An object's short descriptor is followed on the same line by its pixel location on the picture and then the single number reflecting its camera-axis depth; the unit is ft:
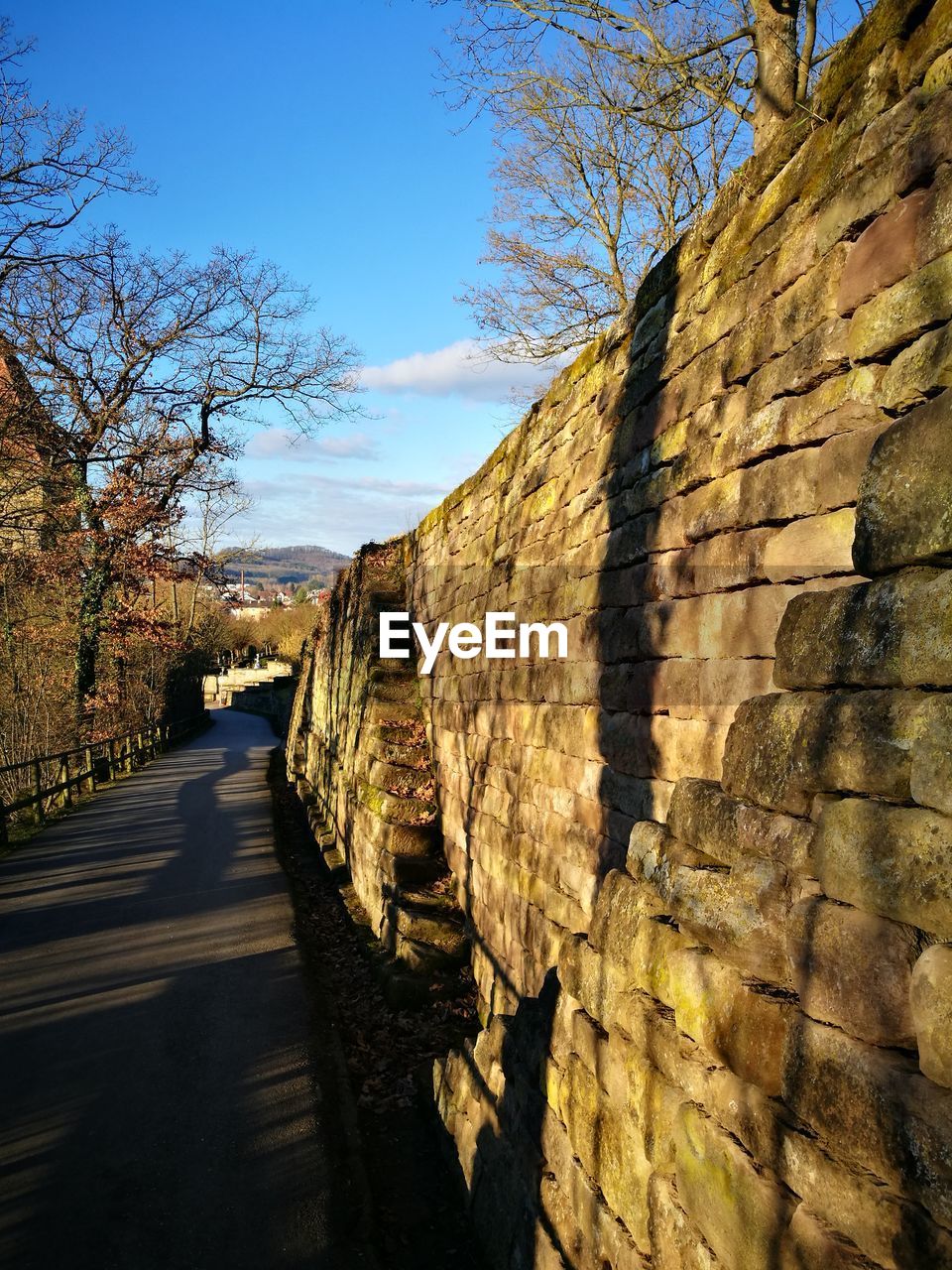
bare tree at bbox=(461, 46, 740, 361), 40.65
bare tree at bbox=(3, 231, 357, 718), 59.82
